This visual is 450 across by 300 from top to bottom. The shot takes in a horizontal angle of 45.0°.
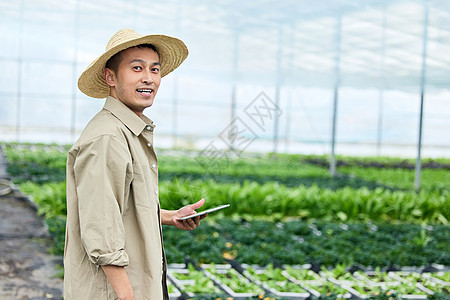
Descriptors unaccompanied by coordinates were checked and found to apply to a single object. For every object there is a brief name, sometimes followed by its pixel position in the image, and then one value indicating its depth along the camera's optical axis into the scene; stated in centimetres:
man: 144
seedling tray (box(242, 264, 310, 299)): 348
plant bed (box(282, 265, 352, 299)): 352
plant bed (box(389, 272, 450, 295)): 372
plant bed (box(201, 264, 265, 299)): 348
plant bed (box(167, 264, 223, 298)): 350
